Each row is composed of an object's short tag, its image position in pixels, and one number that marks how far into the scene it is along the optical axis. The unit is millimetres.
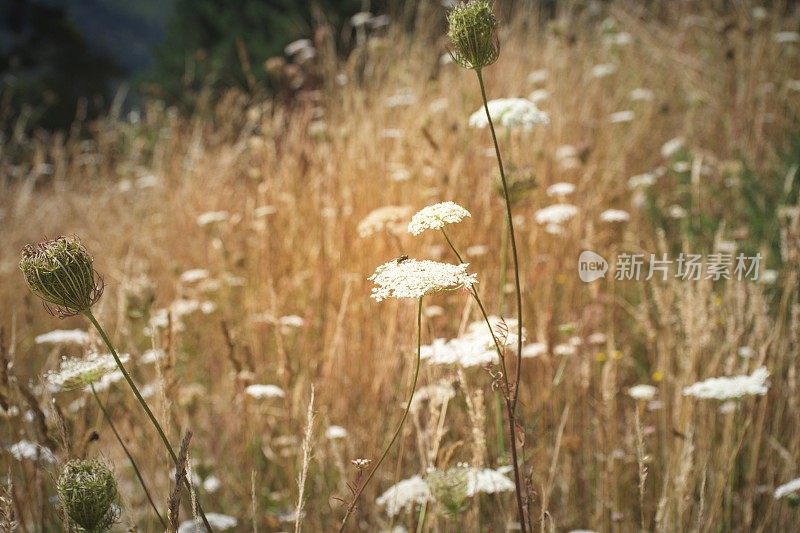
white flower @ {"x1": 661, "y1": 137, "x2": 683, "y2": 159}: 2945
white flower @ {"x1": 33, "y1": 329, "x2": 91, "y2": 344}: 1697
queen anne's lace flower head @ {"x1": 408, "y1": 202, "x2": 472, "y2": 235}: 866
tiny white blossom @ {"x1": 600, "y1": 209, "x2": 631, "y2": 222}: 2121
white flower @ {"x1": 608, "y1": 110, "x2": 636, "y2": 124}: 2966
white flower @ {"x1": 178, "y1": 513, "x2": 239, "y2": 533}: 1416
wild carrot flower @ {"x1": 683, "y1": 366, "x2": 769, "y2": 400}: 1300
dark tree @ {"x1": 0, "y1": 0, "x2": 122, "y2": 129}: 11500
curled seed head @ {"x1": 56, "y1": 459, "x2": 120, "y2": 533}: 854
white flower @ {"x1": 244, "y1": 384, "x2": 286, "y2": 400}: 1589
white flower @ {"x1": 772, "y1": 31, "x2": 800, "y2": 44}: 3523
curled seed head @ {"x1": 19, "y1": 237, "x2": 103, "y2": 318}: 805
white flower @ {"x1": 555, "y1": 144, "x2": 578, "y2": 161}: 2848
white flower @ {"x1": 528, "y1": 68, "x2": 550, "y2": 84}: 3542
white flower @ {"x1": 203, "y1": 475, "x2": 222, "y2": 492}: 1698
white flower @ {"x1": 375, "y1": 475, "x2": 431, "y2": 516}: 1182
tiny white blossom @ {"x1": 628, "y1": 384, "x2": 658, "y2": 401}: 1632
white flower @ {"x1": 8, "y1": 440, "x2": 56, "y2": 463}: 1186
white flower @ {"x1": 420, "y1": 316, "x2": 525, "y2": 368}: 1112
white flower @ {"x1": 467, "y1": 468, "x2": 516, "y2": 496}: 1114
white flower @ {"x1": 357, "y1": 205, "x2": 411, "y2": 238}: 1700
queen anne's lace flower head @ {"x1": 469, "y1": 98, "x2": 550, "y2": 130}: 1459
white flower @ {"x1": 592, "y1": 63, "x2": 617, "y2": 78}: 3719
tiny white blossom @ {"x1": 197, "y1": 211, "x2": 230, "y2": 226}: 2699
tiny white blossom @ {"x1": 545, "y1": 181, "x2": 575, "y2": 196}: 2217
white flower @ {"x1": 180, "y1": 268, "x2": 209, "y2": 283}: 2490
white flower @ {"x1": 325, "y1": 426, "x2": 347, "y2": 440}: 1597
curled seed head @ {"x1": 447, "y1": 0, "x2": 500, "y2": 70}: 864
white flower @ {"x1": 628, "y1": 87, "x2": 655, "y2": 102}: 3467
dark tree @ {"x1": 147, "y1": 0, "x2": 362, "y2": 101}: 7402
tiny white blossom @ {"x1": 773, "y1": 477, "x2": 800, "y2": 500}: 1192
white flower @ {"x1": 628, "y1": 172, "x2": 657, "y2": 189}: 2609
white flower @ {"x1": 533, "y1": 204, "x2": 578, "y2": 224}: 2000
